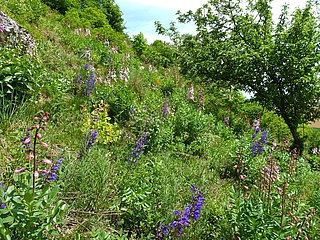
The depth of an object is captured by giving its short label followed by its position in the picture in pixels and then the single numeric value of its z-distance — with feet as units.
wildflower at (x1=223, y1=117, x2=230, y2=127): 25.58
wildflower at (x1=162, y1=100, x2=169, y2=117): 17.48
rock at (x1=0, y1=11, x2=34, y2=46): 16.79
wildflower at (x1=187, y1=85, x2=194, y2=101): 28.35
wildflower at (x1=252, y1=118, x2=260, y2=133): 22.78
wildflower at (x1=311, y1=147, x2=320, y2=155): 27.76
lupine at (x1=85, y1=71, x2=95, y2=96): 16.98
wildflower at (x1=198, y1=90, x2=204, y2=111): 25.23
